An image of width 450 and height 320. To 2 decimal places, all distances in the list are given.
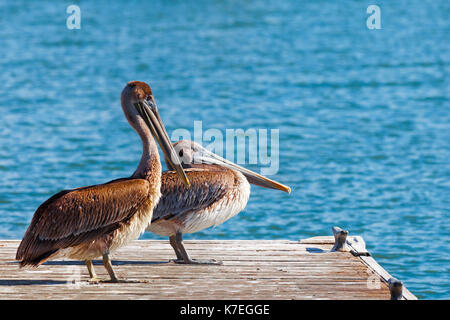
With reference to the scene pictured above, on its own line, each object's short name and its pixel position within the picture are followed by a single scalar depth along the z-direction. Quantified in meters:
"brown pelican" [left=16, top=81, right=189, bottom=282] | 10.81
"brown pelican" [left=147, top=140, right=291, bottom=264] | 12.70
